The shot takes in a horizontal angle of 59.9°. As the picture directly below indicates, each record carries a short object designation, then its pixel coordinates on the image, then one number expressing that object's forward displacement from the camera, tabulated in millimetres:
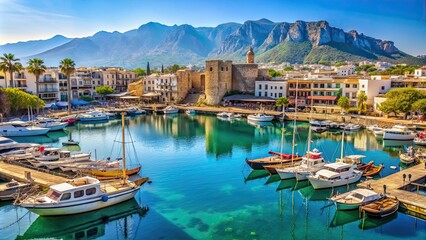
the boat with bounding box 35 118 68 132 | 58031
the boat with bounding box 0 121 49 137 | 53062
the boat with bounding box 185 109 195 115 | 82638
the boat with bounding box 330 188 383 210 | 25156
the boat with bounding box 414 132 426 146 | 47559
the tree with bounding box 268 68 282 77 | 110375
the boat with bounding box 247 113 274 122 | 70062
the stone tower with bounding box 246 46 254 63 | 99438
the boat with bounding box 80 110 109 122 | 71062
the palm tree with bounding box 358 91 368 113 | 68625
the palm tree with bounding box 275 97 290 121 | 77188
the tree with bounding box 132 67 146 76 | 139200
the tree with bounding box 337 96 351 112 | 70062
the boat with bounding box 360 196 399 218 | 23891
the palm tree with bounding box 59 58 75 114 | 73250
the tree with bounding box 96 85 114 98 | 96750
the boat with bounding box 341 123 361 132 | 58531
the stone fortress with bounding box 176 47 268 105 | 90812
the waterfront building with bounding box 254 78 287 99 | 84500
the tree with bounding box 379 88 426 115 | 60156
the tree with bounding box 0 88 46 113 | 62406
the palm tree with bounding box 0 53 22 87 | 67312
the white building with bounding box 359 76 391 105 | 70938
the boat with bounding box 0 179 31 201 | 26248
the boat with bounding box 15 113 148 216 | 23203
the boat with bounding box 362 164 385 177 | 33281
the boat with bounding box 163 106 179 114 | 83031
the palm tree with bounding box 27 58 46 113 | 70062
